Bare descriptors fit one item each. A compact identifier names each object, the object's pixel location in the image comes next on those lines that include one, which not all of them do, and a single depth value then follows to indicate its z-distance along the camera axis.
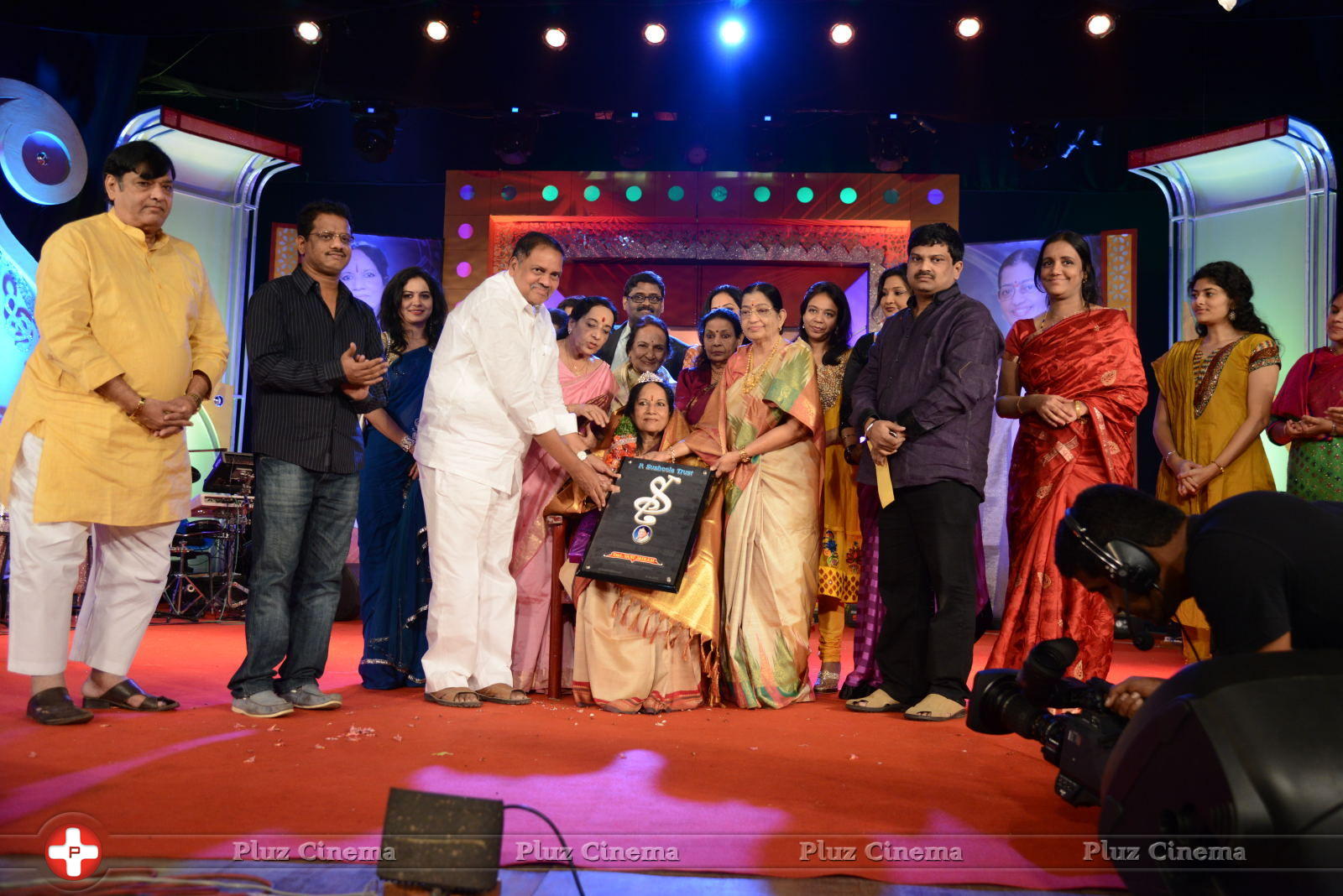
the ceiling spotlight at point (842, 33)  6.88
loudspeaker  1.68
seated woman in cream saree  3.93
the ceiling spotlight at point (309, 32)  7.06
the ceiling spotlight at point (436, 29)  7.00
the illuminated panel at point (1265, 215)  7.42
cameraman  1.86
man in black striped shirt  3.55
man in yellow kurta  3.26
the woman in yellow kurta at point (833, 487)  4.73
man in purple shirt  3.78
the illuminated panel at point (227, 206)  8.40
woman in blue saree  4.36
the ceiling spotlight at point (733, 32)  7.02
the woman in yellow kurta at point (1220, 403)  4.29
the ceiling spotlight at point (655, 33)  7.04
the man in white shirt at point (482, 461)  3.84
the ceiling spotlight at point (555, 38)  7.00
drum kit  7.26
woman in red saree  3.81
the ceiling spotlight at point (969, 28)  6.79
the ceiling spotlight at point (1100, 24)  6.72
